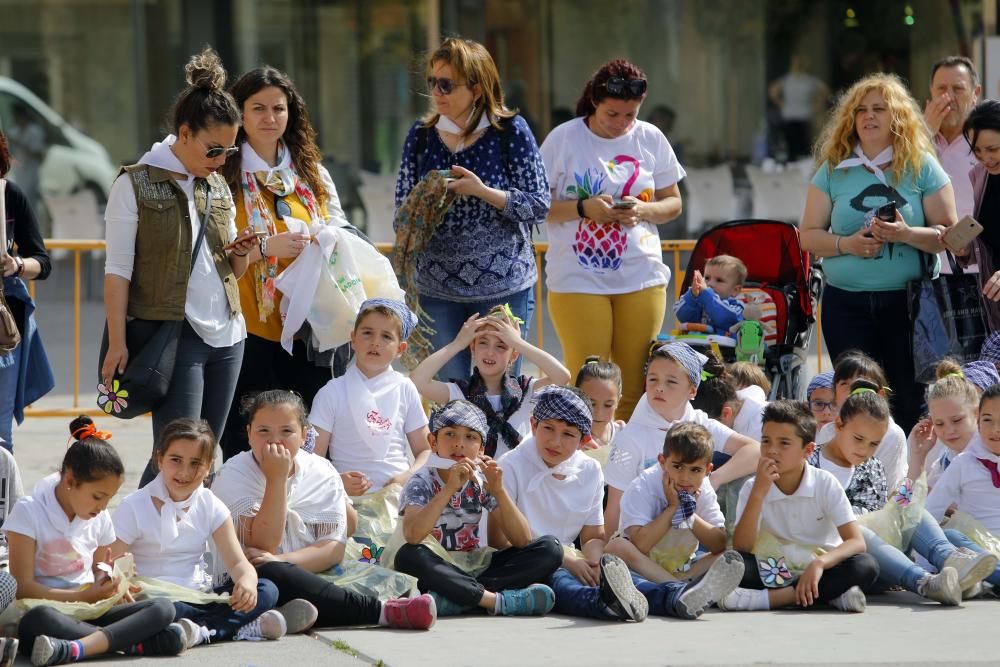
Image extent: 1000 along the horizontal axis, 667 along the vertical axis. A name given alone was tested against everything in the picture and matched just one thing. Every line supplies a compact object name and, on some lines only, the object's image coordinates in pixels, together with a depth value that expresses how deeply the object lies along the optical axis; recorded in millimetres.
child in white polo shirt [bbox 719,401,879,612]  12539
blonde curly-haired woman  15547
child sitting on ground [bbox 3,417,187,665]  11039
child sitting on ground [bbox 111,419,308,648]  11656
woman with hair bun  12867
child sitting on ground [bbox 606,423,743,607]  12641
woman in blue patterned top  14812
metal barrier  20312
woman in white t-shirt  15555
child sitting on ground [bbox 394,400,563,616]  12383
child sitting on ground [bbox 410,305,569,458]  14266
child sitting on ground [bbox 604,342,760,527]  13531
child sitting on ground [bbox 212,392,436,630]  12047
